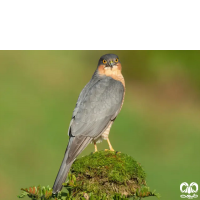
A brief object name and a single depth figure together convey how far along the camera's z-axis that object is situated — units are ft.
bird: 35.50
